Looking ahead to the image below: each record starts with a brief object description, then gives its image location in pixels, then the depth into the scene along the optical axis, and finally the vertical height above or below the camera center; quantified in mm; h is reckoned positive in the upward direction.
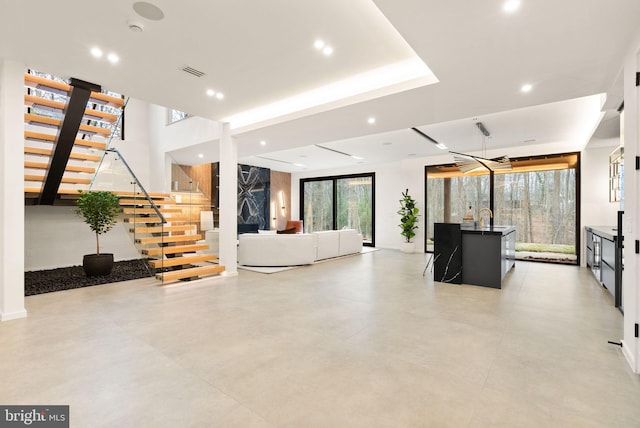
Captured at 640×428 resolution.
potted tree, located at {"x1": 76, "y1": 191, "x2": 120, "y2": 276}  5781 -82
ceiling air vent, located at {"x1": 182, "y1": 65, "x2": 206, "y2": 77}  3994 +1779
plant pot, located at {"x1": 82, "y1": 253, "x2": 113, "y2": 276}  5930 -1011
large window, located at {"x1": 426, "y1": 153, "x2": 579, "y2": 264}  7828 +235
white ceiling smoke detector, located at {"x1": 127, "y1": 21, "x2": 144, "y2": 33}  3014 +1768
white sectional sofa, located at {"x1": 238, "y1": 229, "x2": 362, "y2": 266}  7090 -881
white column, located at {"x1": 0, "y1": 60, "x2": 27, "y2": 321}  3723 +241
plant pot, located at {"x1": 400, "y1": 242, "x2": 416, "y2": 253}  9836 -1139
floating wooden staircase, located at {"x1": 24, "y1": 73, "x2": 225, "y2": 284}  5020 +805
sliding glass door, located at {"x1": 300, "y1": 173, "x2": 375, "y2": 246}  11727 +275
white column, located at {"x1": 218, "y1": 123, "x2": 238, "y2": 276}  6332 +267
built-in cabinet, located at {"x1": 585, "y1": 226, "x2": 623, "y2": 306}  4133 -739
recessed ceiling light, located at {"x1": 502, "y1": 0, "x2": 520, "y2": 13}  2373 +1544
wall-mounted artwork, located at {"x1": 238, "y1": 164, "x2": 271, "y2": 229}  11219 +574
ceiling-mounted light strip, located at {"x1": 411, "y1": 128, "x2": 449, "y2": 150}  6835 +1681
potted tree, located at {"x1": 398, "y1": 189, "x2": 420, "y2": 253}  9820 -368
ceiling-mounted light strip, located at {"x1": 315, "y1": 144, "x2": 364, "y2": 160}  8492 +1672
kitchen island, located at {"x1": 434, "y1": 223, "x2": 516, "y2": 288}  5258 -762
